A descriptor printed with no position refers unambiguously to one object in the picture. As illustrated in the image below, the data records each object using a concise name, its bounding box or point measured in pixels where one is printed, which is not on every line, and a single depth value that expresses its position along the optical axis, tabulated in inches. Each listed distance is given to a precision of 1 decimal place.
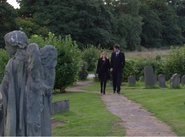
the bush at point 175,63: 921.5
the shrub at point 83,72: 1137.5
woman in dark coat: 652.7
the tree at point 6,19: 1521.9
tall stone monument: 232.7
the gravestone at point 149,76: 768.9
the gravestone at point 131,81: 842.8
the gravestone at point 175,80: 752.3
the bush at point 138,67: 973.8
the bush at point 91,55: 1307.8
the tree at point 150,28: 3218.5
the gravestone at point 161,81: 789.2
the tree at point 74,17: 2058.3
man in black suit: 630.5
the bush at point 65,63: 744.3
